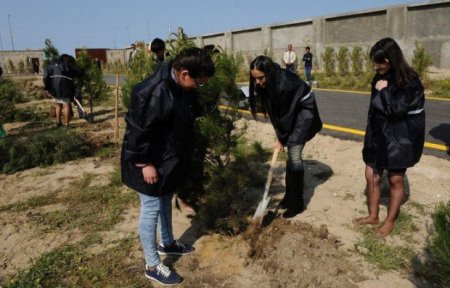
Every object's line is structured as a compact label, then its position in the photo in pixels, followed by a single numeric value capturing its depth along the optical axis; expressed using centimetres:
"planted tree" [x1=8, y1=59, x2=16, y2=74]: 3831
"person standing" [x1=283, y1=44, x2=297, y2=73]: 1577
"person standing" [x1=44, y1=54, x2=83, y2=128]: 786
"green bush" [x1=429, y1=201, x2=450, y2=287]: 197
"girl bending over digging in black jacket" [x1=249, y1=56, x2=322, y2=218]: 324
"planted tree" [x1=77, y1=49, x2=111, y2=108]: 928
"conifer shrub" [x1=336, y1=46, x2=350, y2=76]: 1686
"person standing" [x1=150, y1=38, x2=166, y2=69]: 462
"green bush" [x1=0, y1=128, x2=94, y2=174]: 568
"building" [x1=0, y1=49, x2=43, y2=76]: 3784
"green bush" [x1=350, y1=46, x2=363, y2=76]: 1608
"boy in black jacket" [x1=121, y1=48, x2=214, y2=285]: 239
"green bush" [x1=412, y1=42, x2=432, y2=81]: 1264
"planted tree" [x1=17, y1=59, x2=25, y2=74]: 3780
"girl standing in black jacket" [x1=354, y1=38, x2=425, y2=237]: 286
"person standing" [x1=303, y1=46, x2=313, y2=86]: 1562
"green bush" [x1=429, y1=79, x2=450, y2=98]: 1036
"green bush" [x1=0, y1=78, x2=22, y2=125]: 973
